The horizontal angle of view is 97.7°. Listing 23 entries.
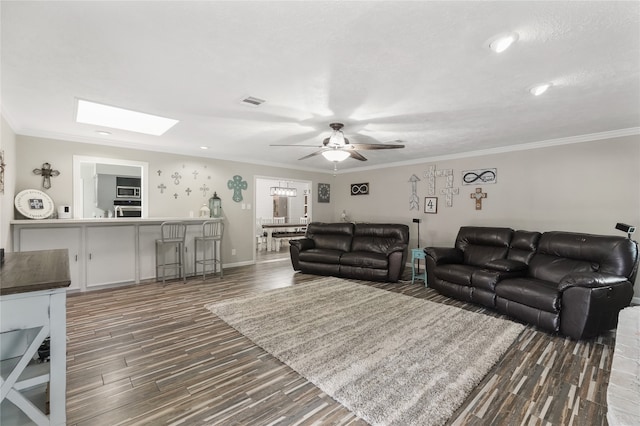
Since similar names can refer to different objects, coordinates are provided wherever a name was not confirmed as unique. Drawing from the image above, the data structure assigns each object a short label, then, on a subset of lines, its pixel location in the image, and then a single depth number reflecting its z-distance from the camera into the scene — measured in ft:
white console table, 3.69
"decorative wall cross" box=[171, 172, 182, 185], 17.50
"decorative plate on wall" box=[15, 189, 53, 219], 12.69
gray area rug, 6.28
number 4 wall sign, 19.11
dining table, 28.90
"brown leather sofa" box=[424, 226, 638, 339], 9.16
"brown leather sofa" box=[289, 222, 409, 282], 16.35
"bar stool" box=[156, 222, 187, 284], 15.97
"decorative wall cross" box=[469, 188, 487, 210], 17.03
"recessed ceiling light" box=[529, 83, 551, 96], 8.21
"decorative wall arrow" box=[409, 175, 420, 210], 20.10
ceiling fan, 11.54
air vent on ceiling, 9.25
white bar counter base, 12.78
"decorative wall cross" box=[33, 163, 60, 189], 13.50
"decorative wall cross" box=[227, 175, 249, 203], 19.93
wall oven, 22.10
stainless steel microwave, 22.58
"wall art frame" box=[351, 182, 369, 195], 23.43
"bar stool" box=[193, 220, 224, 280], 17.30
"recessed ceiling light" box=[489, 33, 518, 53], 5.86
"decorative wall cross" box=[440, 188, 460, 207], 18.21
